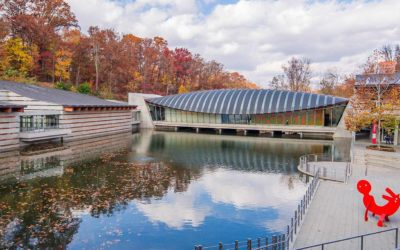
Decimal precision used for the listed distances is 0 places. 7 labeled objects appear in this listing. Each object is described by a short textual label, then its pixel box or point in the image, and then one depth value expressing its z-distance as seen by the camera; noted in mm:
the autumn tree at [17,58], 48806
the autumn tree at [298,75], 82125
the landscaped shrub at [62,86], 52469
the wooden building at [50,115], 29875
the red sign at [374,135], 30344
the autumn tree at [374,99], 28573
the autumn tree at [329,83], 76838
